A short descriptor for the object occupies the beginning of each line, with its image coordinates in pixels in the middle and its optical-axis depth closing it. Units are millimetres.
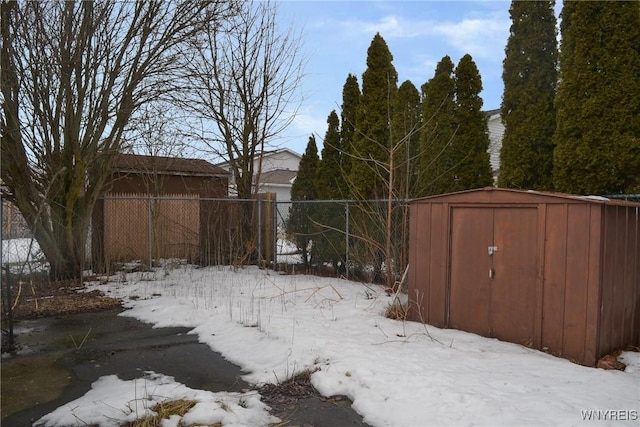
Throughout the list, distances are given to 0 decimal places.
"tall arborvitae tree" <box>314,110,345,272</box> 10555
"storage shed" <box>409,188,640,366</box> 4922
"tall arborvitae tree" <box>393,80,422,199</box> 9984
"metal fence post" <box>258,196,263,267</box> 12078
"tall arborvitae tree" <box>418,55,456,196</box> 9766
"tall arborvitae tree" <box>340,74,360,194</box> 12364
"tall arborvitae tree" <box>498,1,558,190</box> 8820
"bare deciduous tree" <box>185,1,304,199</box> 12656
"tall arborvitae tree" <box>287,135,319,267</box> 11150
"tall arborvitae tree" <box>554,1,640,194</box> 7004
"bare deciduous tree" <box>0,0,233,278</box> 8789
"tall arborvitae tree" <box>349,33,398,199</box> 10633
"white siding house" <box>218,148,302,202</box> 31169
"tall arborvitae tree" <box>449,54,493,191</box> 9555
